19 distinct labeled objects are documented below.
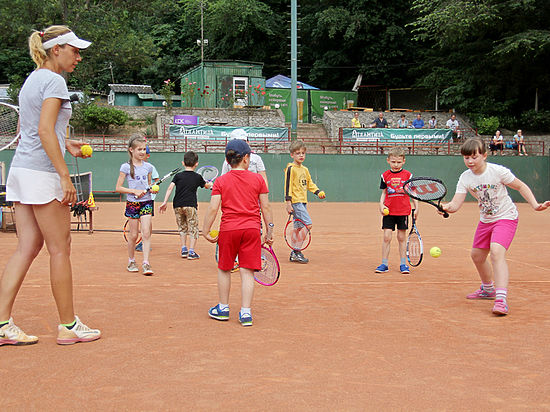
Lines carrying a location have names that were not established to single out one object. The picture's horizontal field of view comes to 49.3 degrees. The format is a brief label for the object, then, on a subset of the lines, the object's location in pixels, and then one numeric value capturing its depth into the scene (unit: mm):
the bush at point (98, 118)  28453
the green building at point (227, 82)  36500
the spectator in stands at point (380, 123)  27359
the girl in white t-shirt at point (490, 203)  5336
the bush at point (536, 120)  32938
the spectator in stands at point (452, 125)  29984
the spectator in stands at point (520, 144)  26088
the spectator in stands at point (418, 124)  28484
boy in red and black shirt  7473
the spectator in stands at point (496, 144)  26094
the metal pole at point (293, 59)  22547
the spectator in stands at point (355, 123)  28284
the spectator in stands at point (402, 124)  29016
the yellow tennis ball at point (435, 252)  6367
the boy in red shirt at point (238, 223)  4758
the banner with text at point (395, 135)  26328
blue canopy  38875
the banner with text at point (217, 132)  25469
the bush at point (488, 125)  31922
